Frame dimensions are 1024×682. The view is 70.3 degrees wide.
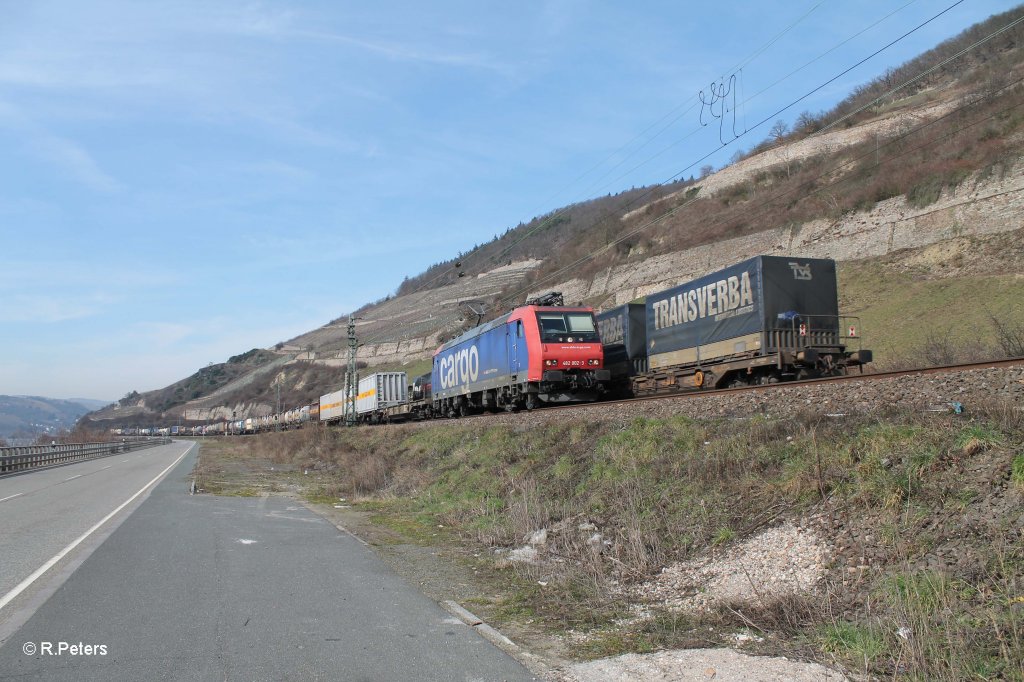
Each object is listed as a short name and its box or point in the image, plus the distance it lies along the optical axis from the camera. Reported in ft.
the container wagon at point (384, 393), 151.53
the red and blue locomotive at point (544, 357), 73.56
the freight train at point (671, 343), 62.28
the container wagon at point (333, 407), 184.63
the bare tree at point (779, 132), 255.70
